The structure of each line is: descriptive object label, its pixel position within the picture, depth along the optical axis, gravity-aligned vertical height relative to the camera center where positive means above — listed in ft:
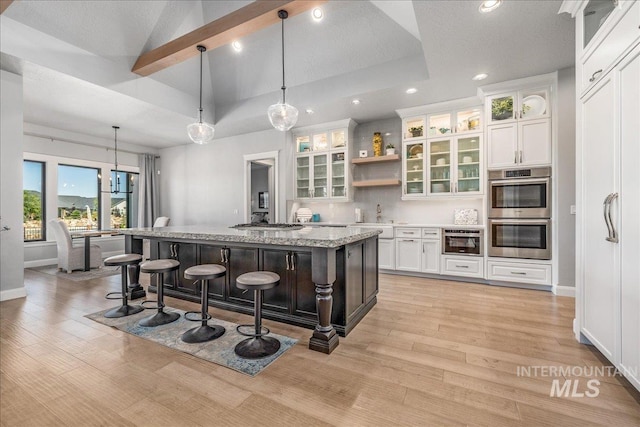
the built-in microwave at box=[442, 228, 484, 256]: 13.85 -1.58
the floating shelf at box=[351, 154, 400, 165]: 16.42 +3.15
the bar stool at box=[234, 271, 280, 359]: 6.93 -3.28
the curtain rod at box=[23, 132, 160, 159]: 18.60 +5.22
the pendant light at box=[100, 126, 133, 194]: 21.21 +2.51
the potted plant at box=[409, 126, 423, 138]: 15.88 +4.59
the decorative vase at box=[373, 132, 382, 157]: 17.25 +4.16
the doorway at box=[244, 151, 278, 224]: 19.98 +1.75
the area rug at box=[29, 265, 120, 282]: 15.38 -3.59
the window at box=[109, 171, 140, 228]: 23.56 +0.98
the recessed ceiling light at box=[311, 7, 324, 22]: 12.01 +8.64
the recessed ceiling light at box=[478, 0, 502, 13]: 7.89 +5.91
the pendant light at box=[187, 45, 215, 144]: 12.61 +3.65
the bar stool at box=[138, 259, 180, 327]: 8.58 -2.60
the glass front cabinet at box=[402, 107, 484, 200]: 14.58 +3.09
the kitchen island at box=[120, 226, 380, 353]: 7.36 -1.82
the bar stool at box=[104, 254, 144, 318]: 9.68 -2.75
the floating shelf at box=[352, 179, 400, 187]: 16.44 +1.71
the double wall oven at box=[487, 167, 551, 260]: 12.36 -0.13
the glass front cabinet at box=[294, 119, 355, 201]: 17.76 +3.33
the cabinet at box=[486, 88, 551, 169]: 12.37 +3.75
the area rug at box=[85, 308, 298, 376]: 6.69 -3.63
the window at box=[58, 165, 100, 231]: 20.66 +1.19
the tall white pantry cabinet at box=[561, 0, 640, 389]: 5.39 +0.68
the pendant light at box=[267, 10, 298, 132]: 10.32 +3.62
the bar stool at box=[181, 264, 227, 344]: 7.74 -2.91
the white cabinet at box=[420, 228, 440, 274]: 14.64 -2.11
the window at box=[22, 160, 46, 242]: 18.85 +0.78
